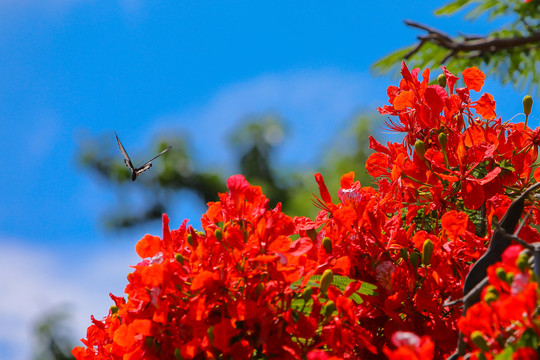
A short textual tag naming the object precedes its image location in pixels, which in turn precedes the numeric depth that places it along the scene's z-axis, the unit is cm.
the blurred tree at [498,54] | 1116
